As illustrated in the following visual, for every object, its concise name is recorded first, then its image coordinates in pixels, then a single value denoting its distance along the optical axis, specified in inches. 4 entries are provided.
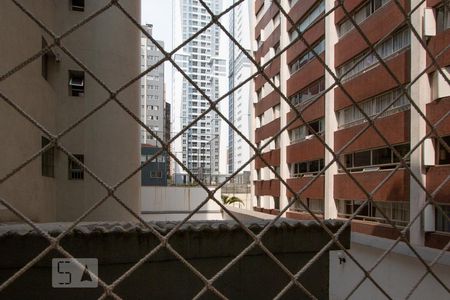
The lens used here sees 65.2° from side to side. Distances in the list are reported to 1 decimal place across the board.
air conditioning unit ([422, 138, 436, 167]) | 210.2
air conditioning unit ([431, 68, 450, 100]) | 201.9
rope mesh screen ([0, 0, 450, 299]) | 33.8
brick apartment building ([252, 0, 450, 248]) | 211.3
